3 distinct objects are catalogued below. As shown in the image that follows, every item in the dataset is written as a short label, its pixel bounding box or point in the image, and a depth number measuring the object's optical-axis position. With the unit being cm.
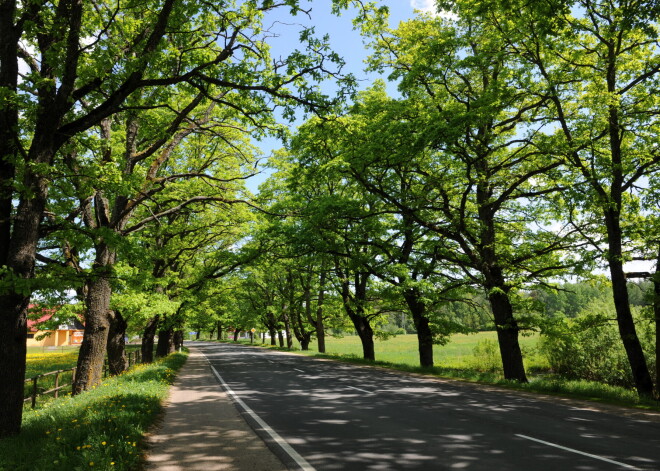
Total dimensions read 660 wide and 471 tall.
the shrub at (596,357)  2115
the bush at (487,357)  2848
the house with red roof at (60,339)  6944
